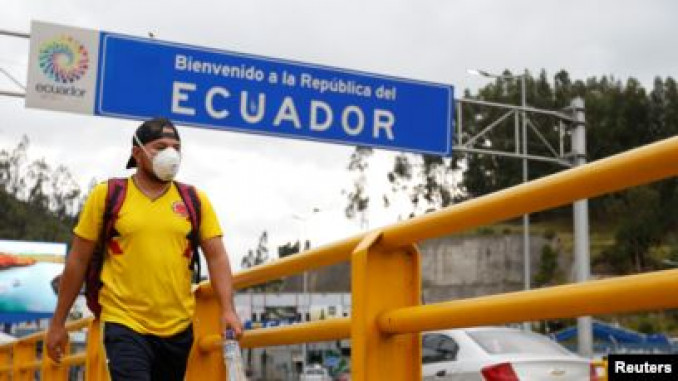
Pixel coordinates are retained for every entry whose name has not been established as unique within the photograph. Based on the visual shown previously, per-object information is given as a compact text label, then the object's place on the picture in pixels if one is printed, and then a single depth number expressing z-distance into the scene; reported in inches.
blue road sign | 548.7
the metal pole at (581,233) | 635.5
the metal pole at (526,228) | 1232.5
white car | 377.7
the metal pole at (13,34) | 554.6
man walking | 148.7
